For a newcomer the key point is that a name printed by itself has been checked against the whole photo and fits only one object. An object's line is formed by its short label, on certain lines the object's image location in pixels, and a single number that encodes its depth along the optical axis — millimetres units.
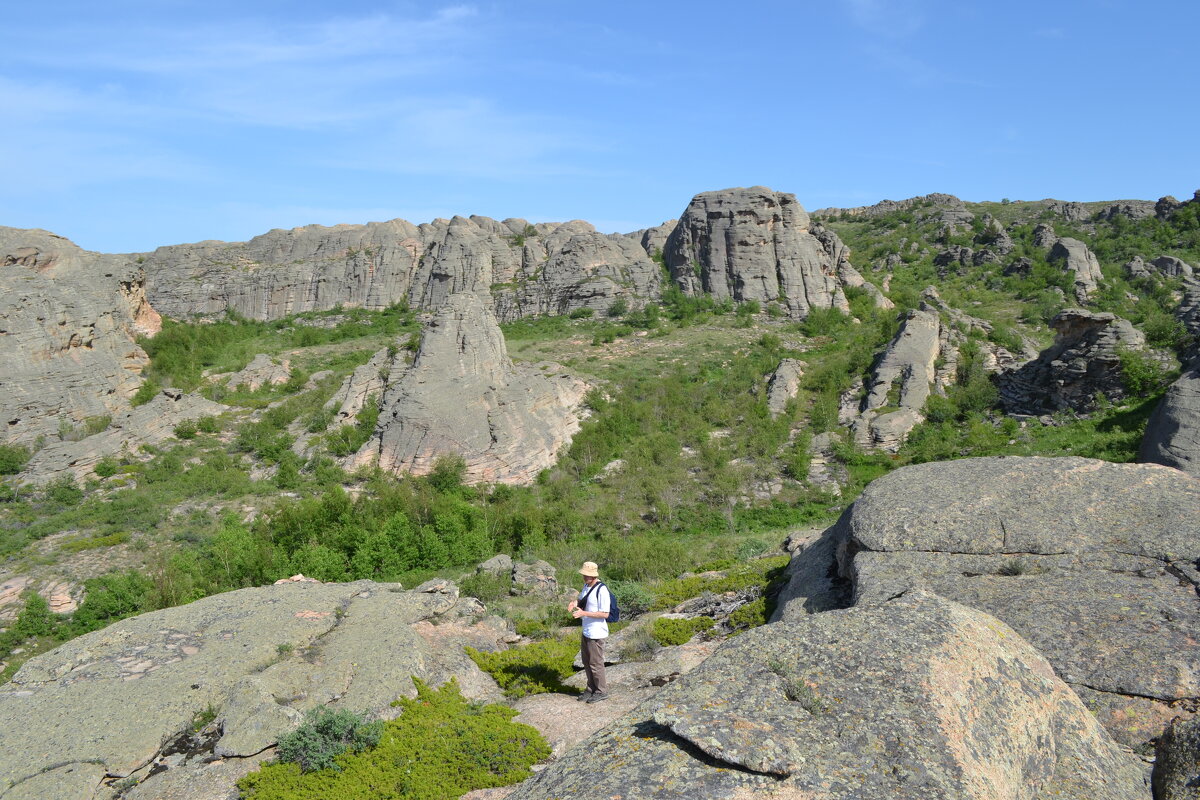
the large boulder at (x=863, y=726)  4402
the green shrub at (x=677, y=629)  10891
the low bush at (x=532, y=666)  9969
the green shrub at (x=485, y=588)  17531
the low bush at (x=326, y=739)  7898
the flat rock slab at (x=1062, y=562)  6672
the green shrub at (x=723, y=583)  13758
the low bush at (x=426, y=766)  7305
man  8530
